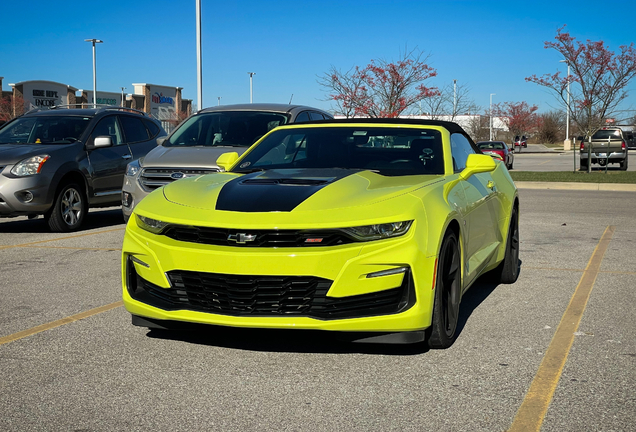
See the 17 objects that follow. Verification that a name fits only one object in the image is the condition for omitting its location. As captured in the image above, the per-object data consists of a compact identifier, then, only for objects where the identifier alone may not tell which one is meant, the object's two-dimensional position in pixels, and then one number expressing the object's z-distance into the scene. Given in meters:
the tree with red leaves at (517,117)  85.38
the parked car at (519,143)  64.74
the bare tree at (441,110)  36.51
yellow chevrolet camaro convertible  4.28
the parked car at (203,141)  9.72
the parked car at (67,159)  10.56
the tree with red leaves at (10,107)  52.75
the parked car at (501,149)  33.34
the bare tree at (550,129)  93.19
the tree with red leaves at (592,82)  31.16
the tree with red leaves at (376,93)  32.88
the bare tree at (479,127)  67.75
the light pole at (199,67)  23.77
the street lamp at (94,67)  53.66
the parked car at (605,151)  30.20
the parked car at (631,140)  51.92
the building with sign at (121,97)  55.94
